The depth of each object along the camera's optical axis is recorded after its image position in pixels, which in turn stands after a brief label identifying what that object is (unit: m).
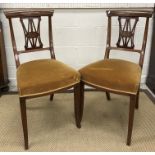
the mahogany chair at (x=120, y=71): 1.54
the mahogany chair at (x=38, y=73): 1.50
